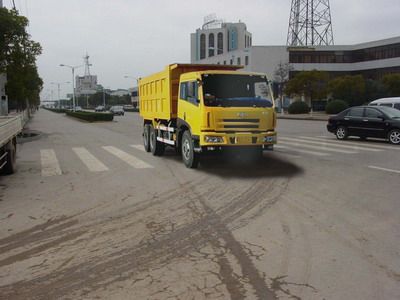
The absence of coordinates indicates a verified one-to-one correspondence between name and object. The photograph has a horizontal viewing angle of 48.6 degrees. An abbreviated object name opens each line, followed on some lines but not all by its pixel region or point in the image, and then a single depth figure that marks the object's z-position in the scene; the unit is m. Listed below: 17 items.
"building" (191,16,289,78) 139.88
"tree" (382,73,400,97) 51.91
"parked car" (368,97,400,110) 23.47
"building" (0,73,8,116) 26.18
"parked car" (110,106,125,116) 66.56
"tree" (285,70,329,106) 59.75
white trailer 10.14
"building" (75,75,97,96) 185.52
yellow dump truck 10.83
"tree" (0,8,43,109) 20.86
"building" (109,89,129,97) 195.30
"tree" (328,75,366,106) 53.09
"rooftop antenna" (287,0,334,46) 79.55
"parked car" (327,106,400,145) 17.28
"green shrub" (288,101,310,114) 57.16
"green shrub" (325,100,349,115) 48.91
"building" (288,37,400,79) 80.06
